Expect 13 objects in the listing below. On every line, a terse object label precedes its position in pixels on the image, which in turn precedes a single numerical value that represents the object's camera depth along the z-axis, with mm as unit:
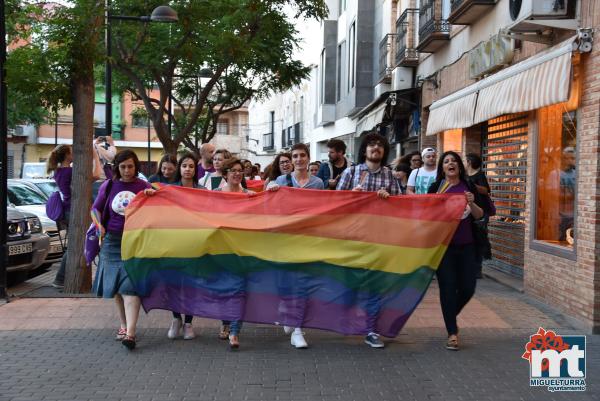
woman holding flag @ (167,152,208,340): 7512
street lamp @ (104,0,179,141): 13523
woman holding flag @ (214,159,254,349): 7506
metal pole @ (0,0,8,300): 9539
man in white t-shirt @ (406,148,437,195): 11039
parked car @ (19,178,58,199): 16562
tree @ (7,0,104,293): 9383
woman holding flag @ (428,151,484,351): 7137
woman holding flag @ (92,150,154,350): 7199
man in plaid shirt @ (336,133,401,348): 7340
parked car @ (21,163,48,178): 30109
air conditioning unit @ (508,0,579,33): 8695
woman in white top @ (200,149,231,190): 8750
